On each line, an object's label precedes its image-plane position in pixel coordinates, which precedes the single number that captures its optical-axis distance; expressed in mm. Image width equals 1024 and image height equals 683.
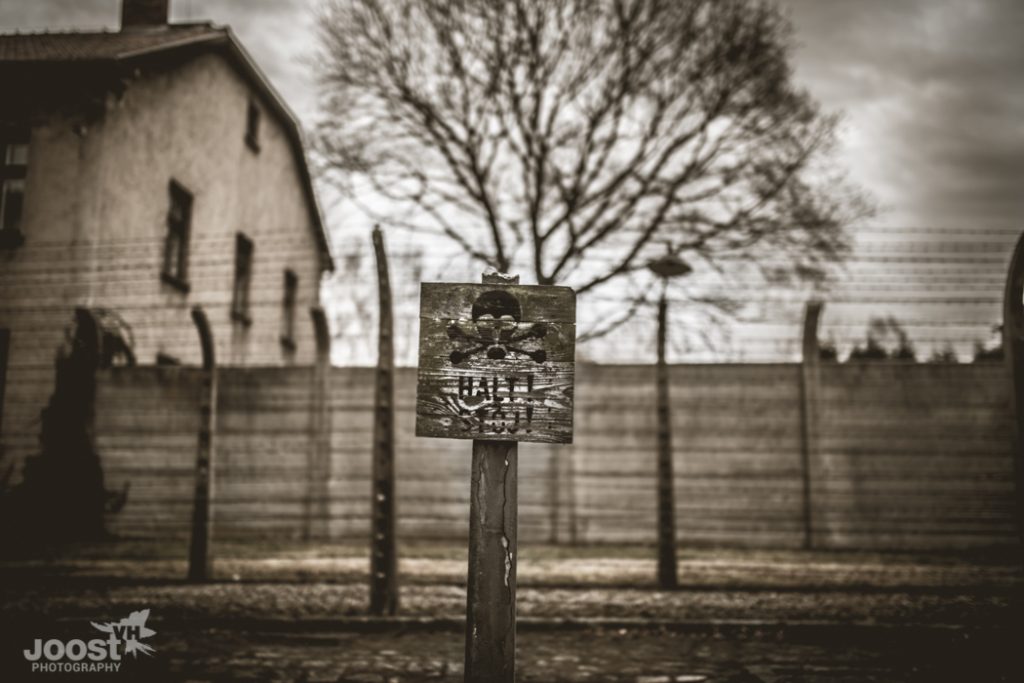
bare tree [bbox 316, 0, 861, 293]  15492
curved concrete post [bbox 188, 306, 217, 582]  6555
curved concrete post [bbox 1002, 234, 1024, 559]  5230
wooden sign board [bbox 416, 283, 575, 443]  2602
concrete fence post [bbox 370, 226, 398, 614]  5359
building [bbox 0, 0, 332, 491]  11727
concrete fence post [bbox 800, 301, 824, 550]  9320
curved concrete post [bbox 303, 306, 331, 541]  9898
